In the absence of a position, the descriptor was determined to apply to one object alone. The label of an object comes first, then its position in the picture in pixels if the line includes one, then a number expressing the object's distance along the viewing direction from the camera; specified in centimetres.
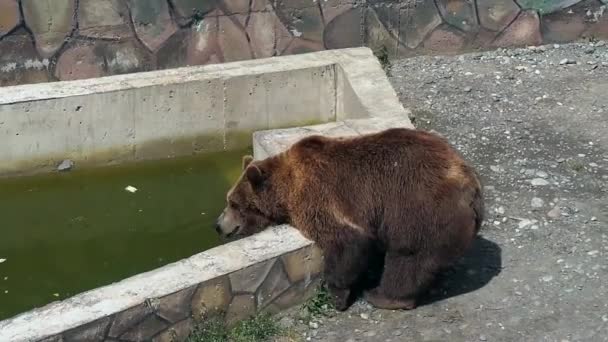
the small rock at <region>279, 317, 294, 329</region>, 670
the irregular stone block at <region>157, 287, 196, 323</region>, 616
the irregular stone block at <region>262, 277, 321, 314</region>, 675
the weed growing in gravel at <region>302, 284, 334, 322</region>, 684
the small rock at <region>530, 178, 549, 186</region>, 830
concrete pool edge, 586
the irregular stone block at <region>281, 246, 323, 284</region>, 669
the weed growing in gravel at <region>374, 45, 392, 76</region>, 1093
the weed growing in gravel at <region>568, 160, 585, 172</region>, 853
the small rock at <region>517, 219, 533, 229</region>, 772
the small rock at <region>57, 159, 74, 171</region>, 919
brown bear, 645
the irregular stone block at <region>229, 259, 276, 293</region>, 646
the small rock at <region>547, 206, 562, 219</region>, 780
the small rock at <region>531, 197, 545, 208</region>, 796
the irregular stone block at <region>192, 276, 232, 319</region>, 632
